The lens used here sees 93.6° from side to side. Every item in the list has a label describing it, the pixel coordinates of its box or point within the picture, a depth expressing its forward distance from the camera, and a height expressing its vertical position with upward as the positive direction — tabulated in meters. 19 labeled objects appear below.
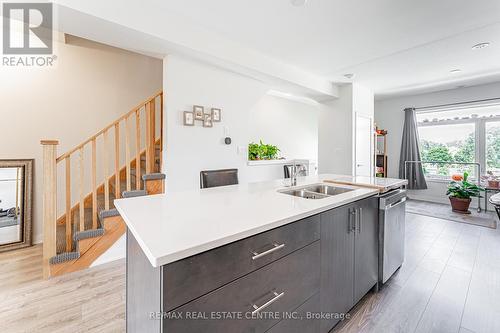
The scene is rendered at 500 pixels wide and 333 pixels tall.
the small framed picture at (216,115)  3.17 +0.70
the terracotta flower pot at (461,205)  4.36 -0.70
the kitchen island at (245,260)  0.80 -0.41
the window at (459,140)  4.75 +0.61
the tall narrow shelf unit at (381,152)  5.84 +0.37
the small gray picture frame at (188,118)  2.91 +0.60
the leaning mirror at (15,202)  2.92 -0.47
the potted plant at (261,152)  4.19 +0.27
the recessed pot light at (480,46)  3.01 +1.59
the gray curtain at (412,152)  5.56 +0.37
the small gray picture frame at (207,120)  3.09 +0.61
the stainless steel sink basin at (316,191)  1.97 -0.21
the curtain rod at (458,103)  4.65 +1.37
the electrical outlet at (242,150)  3.56 +0.25
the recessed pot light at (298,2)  2.19 +1.55
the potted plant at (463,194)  4.30 -0.49
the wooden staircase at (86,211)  2.29 -0.51
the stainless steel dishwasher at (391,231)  1.97 -0.57
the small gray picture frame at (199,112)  2.99 +0.70
